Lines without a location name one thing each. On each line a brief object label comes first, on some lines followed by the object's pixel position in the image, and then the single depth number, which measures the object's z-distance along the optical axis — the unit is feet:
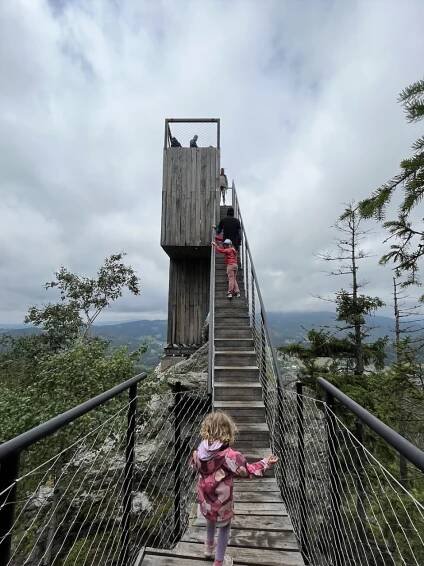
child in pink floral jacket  8.08
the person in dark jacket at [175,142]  37.21
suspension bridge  7.00
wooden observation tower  34.86
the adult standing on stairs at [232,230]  28.89
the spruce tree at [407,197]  8.48
